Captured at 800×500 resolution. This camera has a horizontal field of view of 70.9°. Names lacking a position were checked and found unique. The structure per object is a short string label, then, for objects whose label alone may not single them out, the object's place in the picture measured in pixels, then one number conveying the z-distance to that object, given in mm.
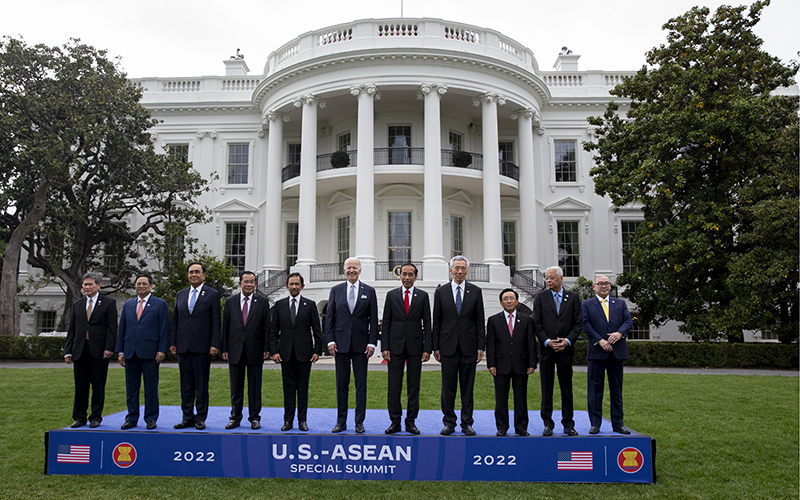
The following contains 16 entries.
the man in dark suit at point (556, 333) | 6371
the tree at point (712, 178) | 16422
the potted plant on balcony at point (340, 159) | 23000
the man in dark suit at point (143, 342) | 6746
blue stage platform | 5945
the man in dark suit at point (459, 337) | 6418
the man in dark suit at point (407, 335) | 6500
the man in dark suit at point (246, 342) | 6703
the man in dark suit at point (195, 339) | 6719
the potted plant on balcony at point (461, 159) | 23203
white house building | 21719
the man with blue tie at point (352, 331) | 6602
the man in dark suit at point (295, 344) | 6602
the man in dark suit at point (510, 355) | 6320
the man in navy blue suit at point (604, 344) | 6496
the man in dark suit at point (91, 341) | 6902
